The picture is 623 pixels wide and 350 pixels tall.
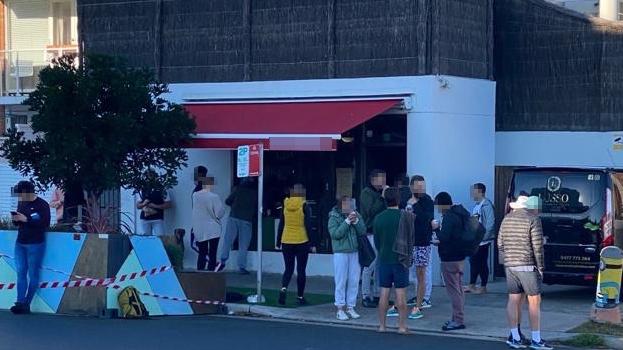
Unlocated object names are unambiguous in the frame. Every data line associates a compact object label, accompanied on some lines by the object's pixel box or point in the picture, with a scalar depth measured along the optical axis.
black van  15.92
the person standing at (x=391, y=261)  13.54
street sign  16.08
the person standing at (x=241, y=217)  19.53
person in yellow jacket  15.67
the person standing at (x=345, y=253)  14.81
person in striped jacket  12.29
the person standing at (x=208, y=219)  17.95
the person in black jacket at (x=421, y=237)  14.71
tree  17.42
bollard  13.63
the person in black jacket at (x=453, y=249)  13.56
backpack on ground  14.91
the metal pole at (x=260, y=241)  16.08
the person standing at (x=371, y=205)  15.62
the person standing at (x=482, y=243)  17.45
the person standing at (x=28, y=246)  15.48
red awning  18.05
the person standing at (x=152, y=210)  20.23
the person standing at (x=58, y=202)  21.14
